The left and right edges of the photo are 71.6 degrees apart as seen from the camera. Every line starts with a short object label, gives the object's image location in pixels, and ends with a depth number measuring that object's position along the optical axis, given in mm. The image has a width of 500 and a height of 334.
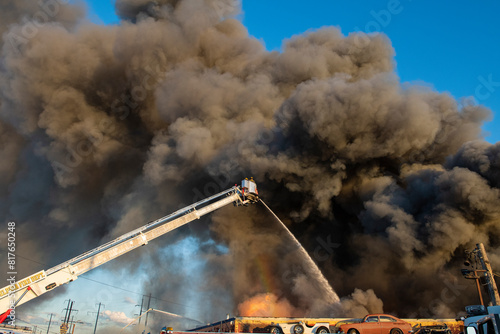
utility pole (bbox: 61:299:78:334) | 61772
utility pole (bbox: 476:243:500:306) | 17906
